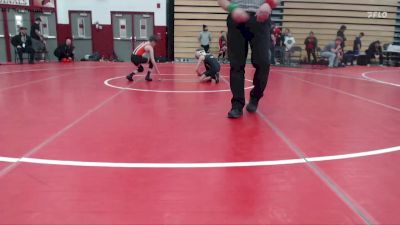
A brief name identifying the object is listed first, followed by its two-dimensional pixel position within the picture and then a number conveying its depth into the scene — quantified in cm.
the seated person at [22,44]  1448
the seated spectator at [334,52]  1496
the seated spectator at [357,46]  1705
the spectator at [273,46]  1512
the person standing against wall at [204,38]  1673
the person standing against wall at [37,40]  1547
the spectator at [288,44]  1605
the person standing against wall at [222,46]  1690
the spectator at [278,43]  1614
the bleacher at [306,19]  1839
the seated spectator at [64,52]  1605
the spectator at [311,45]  1586
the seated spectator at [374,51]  1723
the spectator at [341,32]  1619
